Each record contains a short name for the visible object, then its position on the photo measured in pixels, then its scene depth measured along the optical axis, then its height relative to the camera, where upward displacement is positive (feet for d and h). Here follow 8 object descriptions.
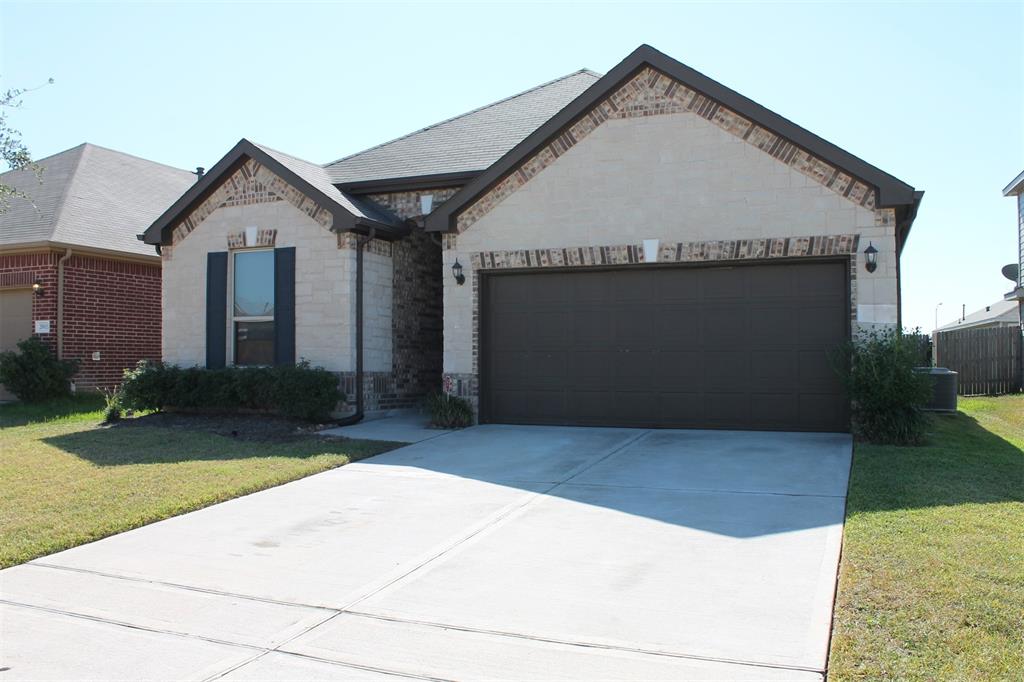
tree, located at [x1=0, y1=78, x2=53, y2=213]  35.91 +8.23
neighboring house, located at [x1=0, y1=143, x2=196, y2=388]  58.34 +5.15
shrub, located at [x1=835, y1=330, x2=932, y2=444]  35.70 -1.89
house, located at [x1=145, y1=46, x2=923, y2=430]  40.01 +4.31
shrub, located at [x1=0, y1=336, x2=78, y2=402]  55.98 -1.58
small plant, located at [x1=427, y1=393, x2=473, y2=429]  44.11 -3.38
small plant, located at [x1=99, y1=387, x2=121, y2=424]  48.60 -3.55
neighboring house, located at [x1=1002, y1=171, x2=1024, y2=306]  75.72 +10.89
